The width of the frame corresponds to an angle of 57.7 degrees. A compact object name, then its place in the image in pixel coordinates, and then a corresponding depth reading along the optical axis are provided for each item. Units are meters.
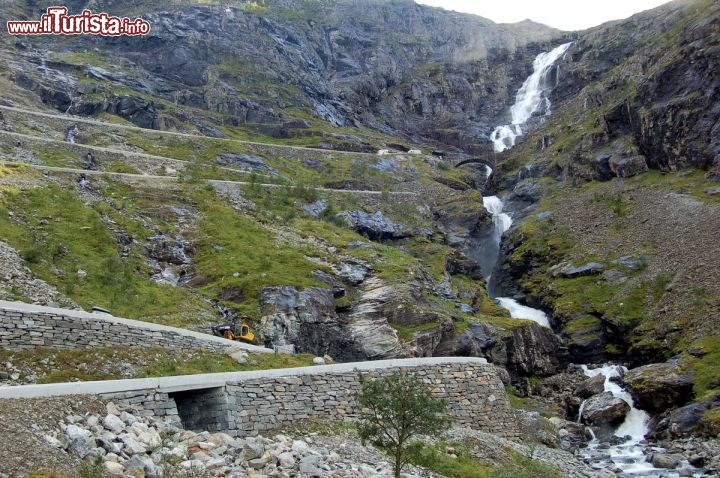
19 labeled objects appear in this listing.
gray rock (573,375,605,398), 43.66
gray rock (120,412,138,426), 16.06
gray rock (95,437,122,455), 13.65
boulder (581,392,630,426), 40.00
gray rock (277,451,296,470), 16.25
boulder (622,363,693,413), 40.72
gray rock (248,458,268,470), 15.64
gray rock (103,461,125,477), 12.58
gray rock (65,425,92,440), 13.52
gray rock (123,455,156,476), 13.02
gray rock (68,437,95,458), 12.97
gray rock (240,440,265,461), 15.95
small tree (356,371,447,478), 17.52
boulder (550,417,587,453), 35.69
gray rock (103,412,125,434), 15.05
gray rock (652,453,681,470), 31.31
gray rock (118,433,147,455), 14.05
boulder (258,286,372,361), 36.66
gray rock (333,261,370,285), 45.94
